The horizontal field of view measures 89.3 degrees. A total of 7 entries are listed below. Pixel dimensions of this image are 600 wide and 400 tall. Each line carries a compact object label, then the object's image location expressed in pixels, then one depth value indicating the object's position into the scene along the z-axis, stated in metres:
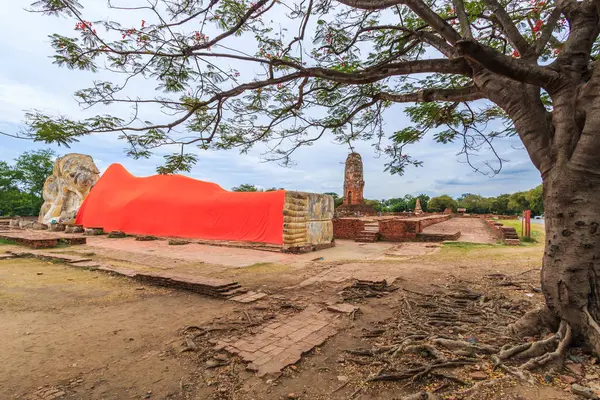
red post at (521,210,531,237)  12.28
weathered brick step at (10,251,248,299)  5.09
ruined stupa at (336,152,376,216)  24.20
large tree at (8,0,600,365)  2.77
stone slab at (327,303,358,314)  4.25
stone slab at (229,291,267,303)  4.76
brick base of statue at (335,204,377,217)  23.48
